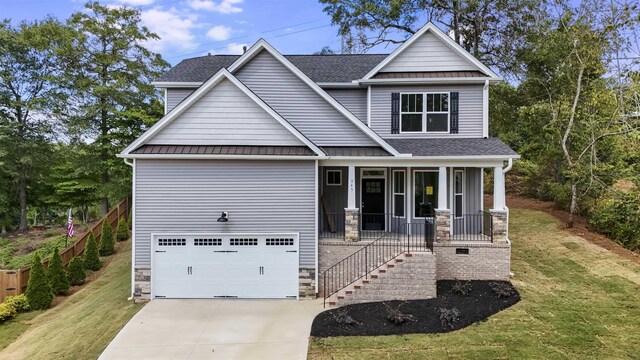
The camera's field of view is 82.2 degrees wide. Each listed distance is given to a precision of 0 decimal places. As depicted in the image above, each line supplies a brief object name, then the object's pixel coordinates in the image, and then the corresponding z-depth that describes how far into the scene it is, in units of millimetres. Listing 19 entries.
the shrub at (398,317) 8906
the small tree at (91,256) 14812
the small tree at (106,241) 16266
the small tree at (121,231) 17953
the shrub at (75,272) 13680
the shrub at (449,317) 8727
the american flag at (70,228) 15414
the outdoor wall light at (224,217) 11148
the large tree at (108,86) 22172
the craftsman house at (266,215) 11117
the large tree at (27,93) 22141
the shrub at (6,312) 11271
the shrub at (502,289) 10180
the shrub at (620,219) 14250
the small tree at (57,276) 12844
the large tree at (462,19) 20406
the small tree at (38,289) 12062
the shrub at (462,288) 10484
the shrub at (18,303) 11789
